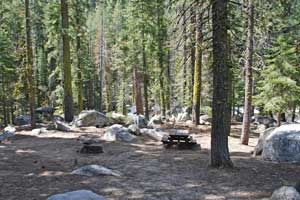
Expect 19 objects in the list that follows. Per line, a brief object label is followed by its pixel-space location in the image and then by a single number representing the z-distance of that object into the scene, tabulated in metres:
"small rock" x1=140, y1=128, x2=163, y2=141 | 15.01
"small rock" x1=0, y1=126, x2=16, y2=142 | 14.97
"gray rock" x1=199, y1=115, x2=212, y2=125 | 27.80
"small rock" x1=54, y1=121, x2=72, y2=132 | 16.42
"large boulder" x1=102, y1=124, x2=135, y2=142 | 14.23
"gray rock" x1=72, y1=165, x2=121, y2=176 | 8.13
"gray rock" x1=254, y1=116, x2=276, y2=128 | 30.25
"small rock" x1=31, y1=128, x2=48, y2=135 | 15.91
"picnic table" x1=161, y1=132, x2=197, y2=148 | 12.72
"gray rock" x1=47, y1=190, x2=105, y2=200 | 5.31
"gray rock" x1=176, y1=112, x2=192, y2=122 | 28.55
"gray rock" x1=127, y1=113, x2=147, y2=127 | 19.62
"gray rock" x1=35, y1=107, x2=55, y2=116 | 34.50
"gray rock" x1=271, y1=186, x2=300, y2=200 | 5.63
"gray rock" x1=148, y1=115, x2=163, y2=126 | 22.11
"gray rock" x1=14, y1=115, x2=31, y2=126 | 28.47
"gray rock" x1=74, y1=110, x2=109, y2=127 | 17.73
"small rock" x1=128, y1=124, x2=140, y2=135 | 15.62
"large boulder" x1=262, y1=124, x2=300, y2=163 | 9.93
